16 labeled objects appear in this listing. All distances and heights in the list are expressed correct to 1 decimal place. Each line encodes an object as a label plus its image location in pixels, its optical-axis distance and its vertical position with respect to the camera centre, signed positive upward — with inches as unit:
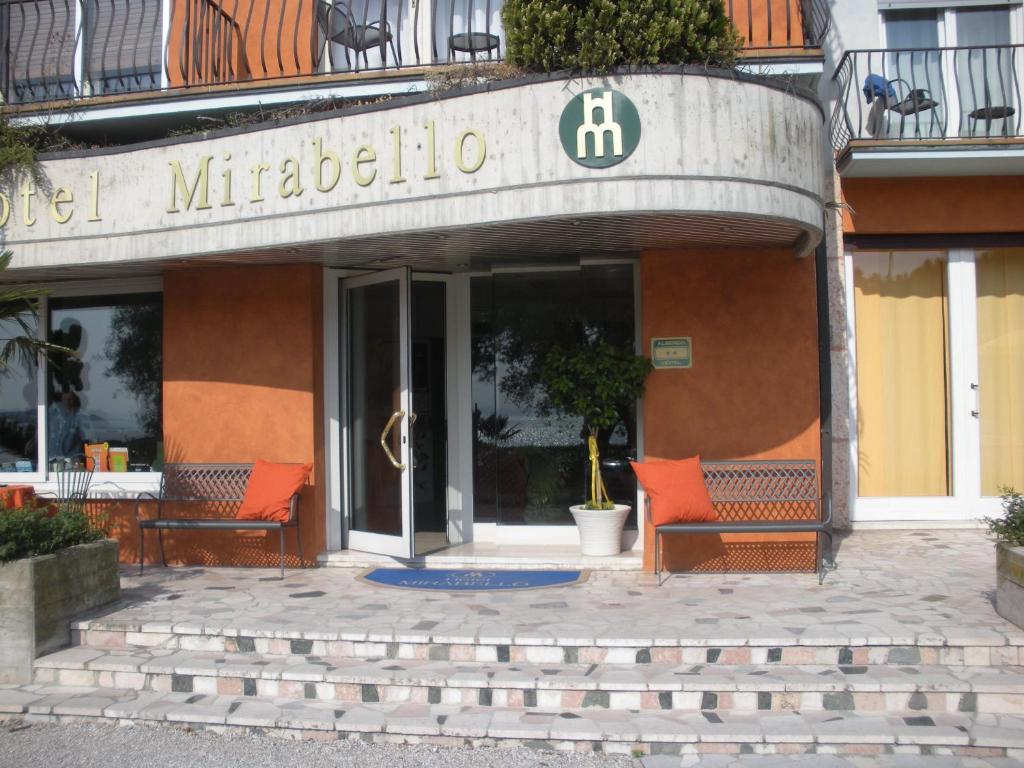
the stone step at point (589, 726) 168.9 -63.6
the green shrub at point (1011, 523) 212.1 -29.8
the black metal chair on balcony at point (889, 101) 323.6 +111.7
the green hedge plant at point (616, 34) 222.5 +95.1
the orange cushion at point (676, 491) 257.6 -25.2
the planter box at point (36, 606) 210.1 -46.7
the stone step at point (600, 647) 193.0 -54.6
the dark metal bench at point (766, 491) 271.6 -26.7
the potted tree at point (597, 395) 277.1 +3.8
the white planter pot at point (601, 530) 285.1 -39.8
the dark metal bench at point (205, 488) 300.7 -26.0
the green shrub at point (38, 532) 213.3 -29.5
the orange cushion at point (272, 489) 281.6 -25.3
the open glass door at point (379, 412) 291.6 -0.7
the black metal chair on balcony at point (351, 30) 310.1 +138.6
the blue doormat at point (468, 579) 261.1 -52.2
